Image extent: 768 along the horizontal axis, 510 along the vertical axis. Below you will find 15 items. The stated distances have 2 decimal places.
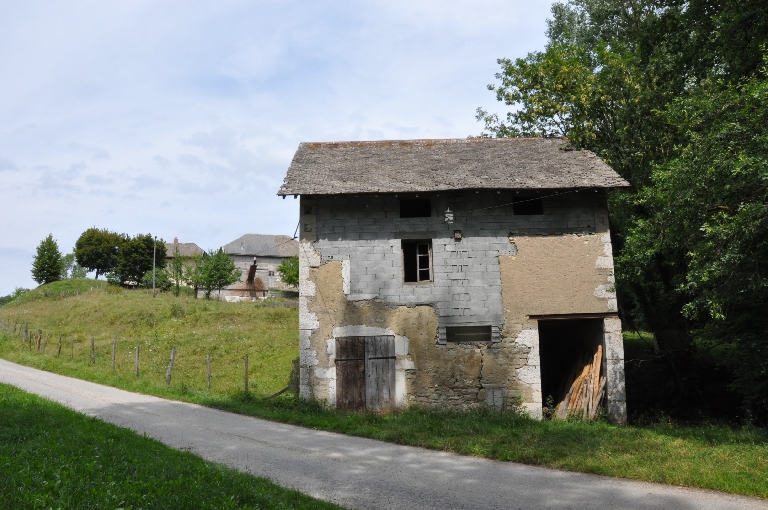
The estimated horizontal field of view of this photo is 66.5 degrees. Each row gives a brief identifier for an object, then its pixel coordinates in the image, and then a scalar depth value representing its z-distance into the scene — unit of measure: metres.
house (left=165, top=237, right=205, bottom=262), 64.44
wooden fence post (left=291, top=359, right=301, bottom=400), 15.01
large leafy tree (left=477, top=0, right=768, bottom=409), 11.09
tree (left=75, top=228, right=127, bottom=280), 57.03
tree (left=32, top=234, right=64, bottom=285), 54.72
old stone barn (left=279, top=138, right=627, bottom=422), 14.51
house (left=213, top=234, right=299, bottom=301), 60.38
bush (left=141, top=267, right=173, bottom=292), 46.41
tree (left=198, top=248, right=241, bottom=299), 42.47
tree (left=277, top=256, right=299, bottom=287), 46.91
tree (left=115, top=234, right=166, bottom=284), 50.97
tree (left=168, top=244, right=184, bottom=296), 45.56
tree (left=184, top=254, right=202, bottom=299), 43.03
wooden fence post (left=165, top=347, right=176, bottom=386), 17.77
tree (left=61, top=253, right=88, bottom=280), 96.16
